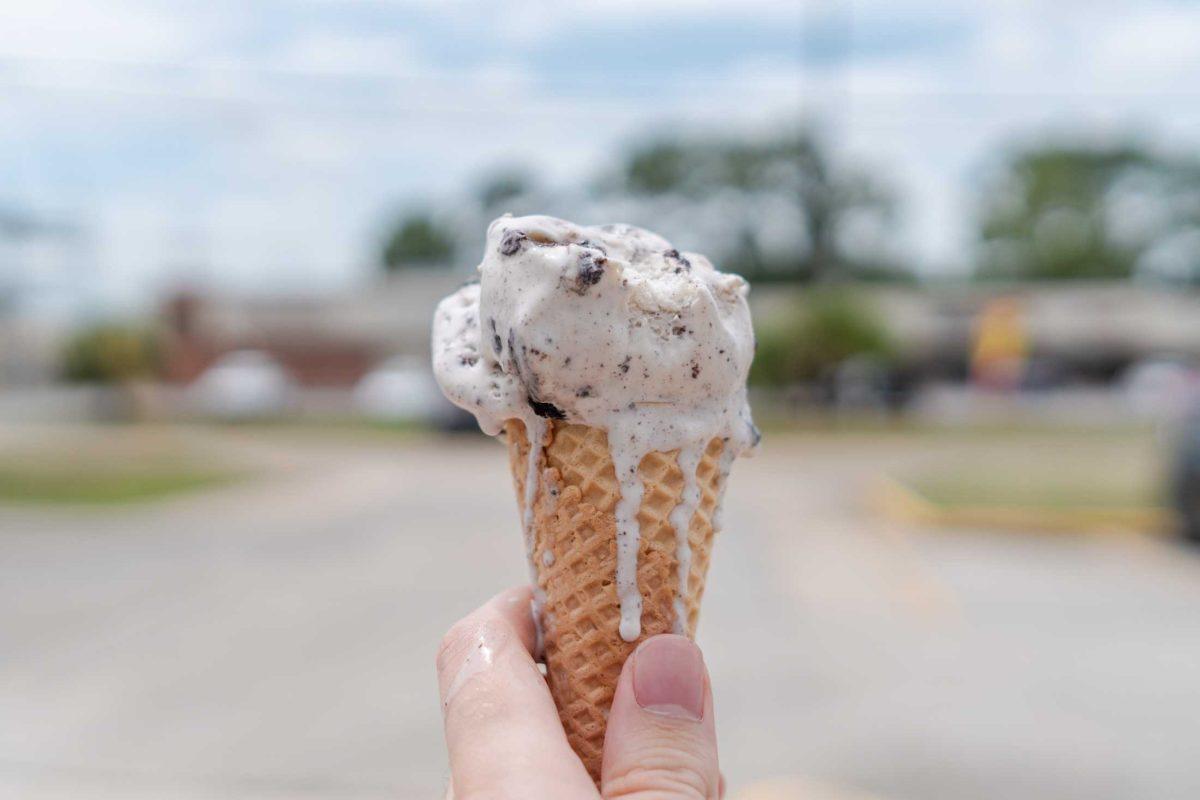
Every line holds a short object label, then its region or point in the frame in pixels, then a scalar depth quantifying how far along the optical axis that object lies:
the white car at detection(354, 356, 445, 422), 28.14
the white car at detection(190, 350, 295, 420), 28.39
